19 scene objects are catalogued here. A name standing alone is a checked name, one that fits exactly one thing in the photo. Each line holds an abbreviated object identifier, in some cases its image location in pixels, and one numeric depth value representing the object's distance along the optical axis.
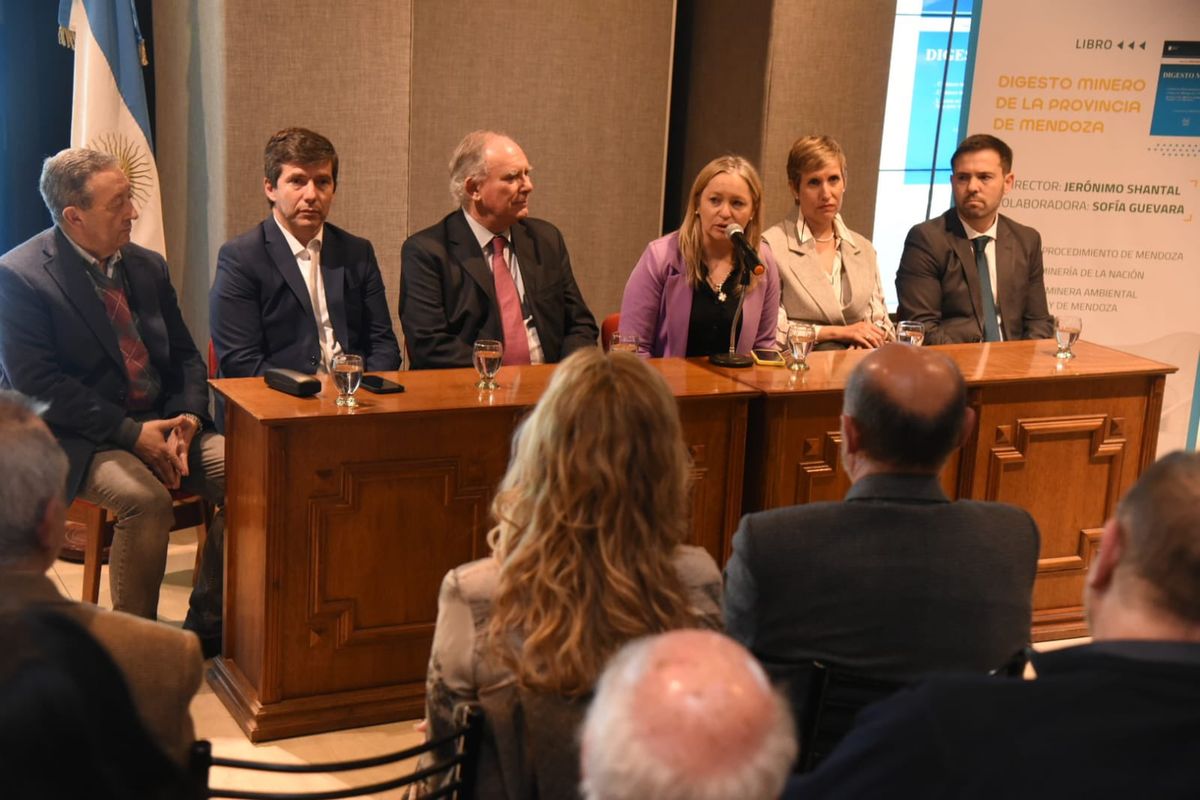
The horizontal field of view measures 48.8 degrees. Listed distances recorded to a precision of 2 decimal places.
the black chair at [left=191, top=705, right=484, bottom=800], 1.74
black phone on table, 3.41
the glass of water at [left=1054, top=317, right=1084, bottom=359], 4.21
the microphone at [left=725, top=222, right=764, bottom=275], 3.92
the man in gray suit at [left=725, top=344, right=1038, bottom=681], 2.17
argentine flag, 4.66
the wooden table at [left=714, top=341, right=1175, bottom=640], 3.75
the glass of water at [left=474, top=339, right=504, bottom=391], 3.49
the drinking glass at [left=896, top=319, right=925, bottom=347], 4.04
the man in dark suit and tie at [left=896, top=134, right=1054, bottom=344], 4.88
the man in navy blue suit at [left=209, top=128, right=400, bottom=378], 3.98
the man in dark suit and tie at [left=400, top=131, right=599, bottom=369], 4.13
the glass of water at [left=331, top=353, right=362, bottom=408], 3.23
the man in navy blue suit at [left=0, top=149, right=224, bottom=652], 3.66
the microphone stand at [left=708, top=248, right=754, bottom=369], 3.95
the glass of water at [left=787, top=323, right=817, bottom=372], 3.87
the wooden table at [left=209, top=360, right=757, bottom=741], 3.20
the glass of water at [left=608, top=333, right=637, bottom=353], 3.82
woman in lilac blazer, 4.20
